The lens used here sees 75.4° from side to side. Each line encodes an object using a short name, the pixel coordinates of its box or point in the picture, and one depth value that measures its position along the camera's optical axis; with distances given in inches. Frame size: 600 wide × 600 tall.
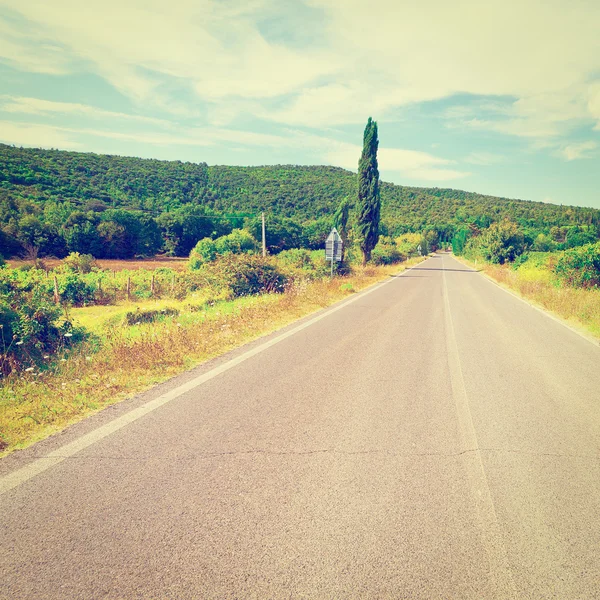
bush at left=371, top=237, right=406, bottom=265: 1768.0
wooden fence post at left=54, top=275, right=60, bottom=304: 805.2
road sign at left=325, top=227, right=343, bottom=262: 834.3
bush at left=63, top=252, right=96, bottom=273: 1510.8
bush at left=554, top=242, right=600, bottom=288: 650.8
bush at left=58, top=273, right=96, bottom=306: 901.8
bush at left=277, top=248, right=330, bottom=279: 837.8
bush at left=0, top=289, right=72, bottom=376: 261.3
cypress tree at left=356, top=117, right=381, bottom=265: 1391.5
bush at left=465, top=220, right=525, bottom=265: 1706.4
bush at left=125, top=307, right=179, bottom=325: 629.8
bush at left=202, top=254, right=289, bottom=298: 674.8
